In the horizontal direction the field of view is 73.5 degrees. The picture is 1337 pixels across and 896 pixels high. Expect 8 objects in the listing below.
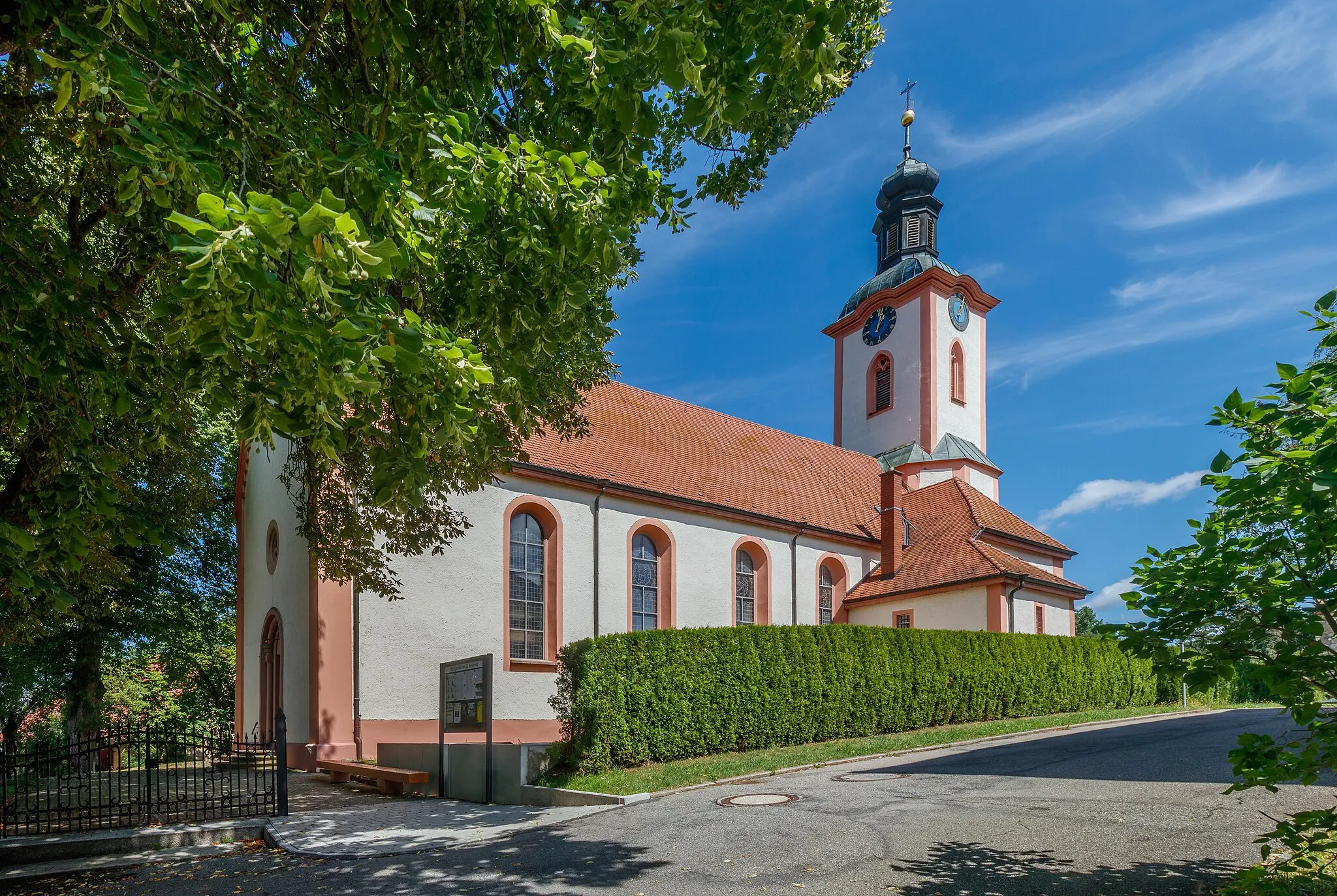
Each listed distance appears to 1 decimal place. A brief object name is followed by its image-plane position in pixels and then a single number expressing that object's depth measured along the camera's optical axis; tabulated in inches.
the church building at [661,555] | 640.4
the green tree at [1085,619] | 3161.9
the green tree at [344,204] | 154.6
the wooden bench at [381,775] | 485.7
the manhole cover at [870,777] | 442.0
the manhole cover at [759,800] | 378.9
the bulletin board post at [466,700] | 443.8
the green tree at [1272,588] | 155.9
